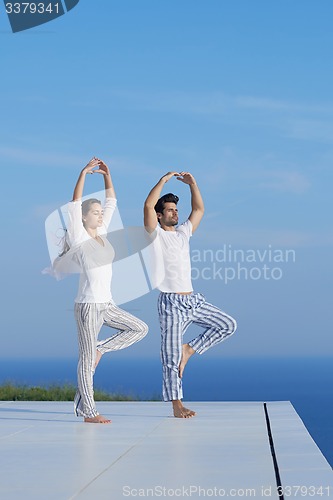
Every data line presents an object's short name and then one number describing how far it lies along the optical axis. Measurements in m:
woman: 11.80
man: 12.25
